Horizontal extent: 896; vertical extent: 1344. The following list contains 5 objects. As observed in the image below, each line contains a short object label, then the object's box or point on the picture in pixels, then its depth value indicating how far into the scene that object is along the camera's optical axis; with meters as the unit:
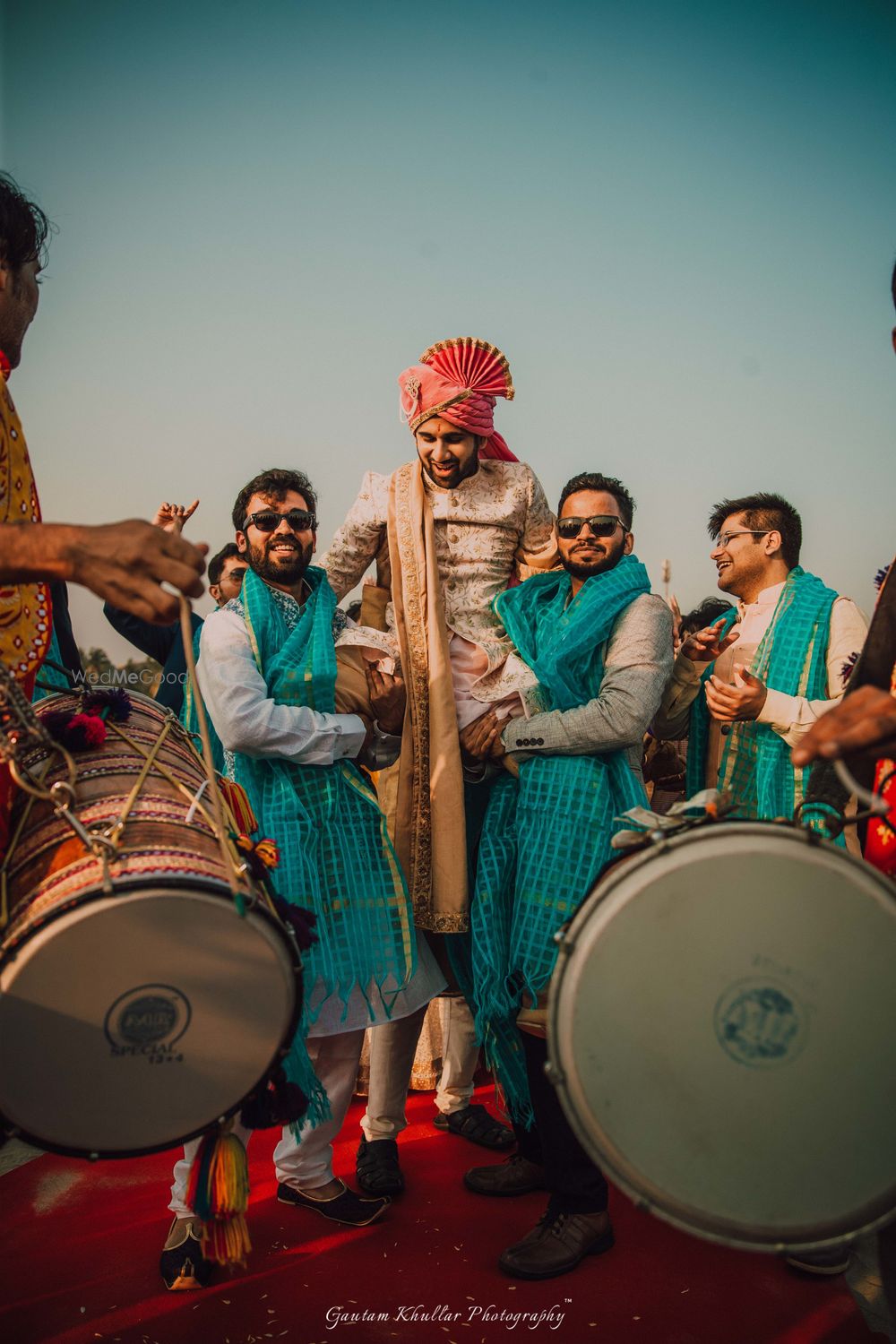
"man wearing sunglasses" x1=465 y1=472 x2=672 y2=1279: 2.98
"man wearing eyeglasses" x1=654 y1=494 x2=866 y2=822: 3.32
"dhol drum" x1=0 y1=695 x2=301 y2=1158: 1.77
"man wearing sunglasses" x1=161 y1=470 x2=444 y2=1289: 3.10
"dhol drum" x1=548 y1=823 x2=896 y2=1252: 1.80
